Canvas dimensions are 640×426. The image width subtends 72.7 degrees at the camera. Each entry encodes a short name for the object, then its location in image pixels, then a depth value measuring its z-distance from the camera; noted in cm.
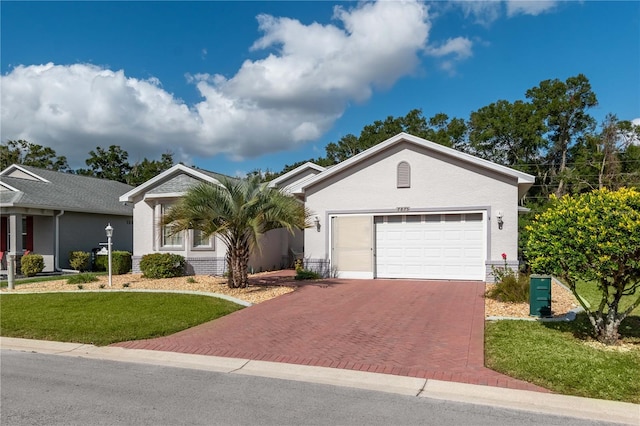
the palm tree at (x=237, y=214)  1218
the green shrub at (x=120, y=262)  1752
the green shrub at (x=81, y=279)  1466
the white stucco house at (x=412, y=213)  1434
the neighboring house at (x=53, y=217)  1797
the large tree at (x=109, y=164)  4791
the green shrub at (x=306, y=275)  1547
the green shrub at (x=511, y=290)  1070
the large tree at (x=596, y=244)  634
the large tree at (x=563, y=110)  3631
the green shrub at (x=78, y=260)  1875
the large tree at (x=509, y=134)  3666
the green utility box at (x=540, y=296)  918
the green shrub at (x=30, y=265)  1742
